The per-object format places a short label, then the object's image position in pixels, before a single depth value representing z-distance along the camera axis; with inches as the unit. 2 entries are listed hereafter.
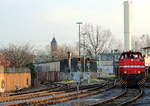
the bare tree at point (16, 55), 3248.0
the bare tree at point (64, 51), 4845.0
